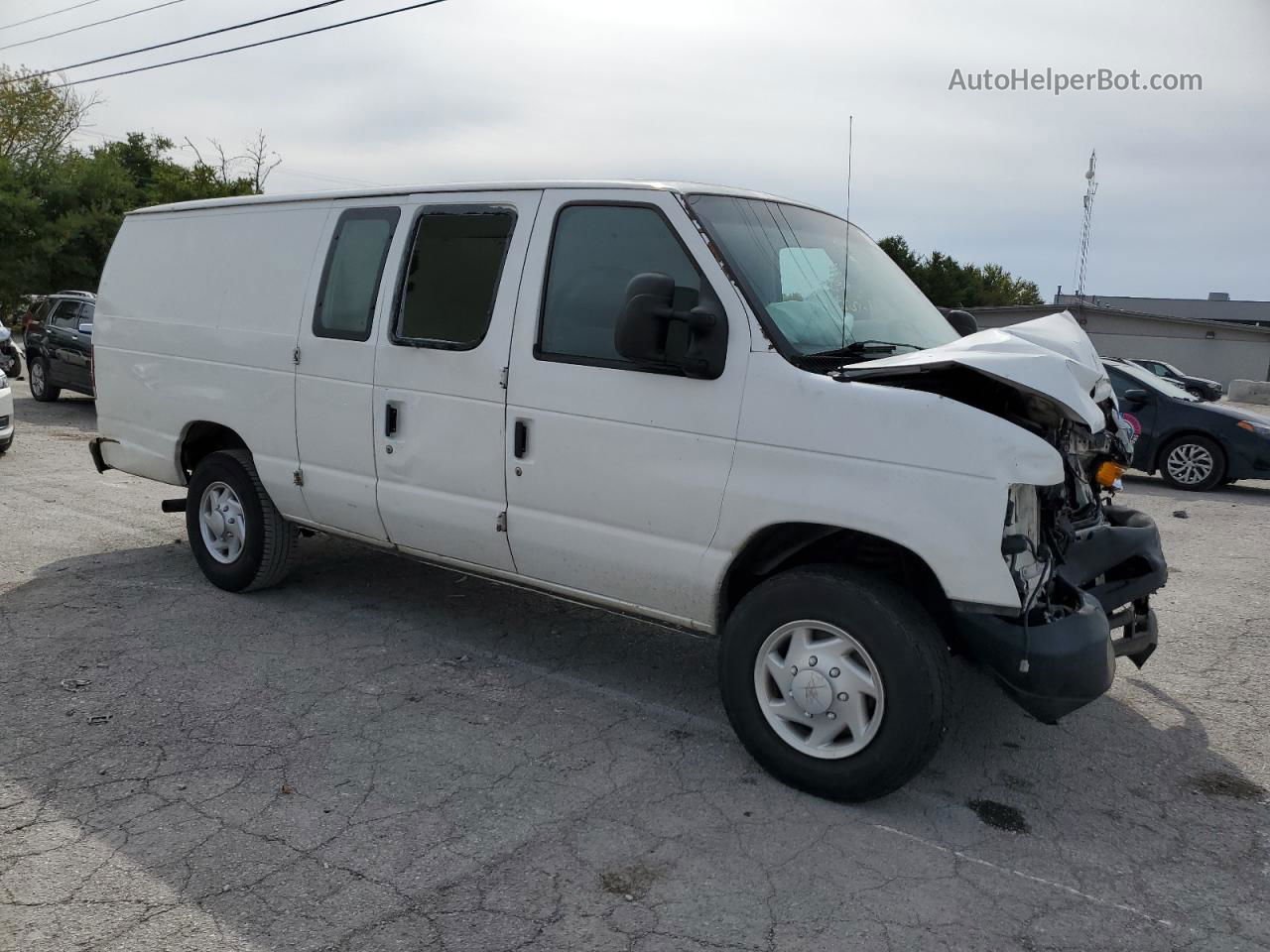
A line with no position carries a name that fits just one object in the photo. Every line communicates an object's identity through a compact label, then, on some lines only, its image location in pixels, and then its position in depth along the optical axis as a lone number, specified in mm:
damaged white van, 3627
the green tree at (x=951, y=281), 55625
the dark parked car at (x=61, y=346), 15242
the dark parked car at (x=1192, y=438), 12094
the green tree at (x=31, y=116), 42062
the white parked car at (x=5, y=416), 10764
